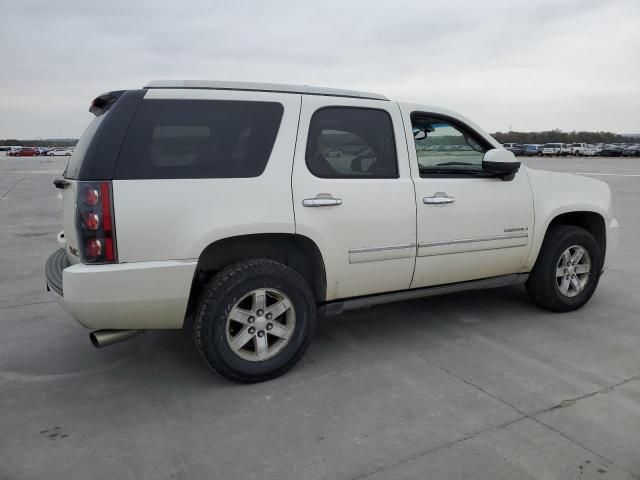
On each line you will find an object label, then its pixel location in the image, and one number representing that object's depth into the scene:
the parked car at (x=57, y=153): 76.86
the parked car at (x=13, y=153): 73.49
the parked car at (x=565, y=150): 56.72
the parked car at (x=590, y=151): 56.28
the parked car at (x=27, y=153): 73.94
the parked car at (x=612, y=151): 53.91
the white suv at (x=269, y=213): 3.10
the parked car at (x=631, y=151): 53.50
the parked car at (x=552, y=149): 56.67
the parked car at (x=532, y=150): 58.06
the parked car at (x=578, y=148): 56.50
